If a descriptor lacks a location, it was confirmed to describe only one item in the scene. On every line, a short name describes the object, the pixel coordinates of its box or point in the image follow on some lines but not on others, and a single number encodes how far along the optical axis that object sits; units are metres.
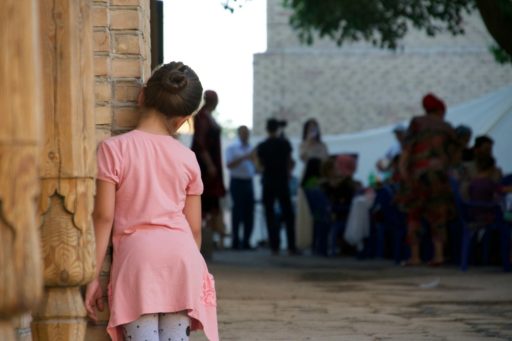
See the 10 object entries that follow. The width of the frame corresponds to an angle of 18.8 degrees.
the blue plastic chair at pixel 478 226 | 15.48
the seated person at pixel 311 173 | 20.86
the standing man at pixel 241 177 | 21.34
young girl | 5.52
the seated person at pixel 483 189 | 15.44
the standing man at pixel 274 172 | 20.02
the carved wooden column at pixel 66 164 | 5.36
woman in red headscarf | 15.76
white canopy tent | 21.66
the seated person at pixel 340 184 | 20.06
